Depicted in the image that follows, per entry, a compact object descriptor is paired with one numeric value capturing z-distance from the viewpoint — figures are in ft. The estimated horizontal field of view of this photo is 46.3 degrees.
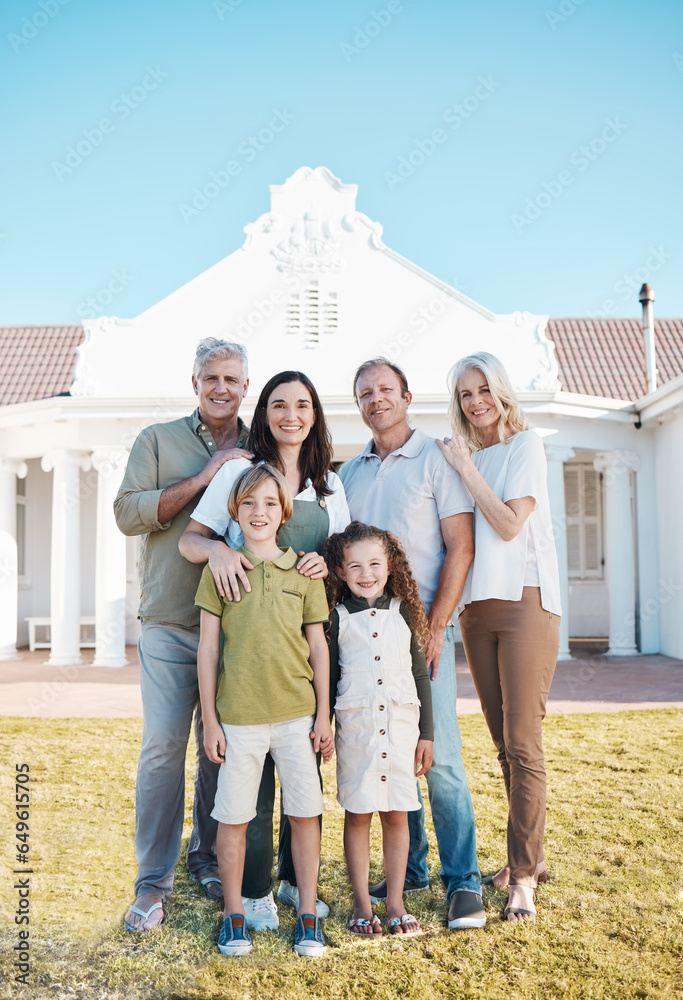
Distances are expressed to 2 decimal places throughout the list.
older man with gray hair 10.29
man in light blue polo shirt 10.11
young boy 9.21
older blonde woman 10.23
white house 35.29
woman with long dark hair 9.87
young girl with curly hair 9.53
